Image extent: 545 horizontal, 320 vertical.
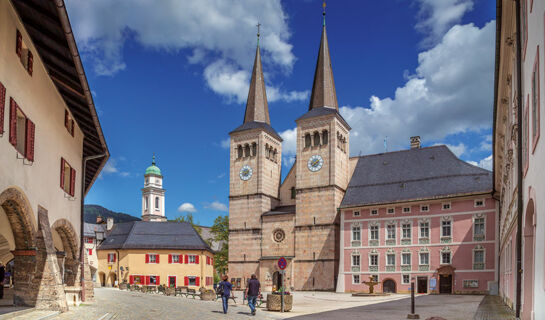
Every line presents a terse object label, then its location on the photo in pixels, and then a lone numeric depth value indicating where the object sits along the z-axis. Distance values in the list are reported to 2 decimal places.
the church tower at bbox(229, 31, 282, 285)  62.06
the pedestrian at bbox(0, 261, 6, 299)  21.23
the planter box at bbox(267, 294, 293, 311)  22.95
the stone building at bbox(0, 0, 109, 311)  12.84
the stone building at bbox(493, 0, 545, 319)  9.76
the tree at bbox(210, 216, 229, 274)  75.62
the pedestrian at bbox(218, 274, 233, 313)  20.77
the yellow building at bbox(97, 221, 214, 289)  65.06
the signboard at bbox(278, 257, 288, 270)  20.50
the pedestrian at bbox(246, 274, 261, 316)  20.76
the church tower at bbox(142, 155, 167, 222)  128.00
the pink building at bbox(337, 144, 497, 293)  47.62
